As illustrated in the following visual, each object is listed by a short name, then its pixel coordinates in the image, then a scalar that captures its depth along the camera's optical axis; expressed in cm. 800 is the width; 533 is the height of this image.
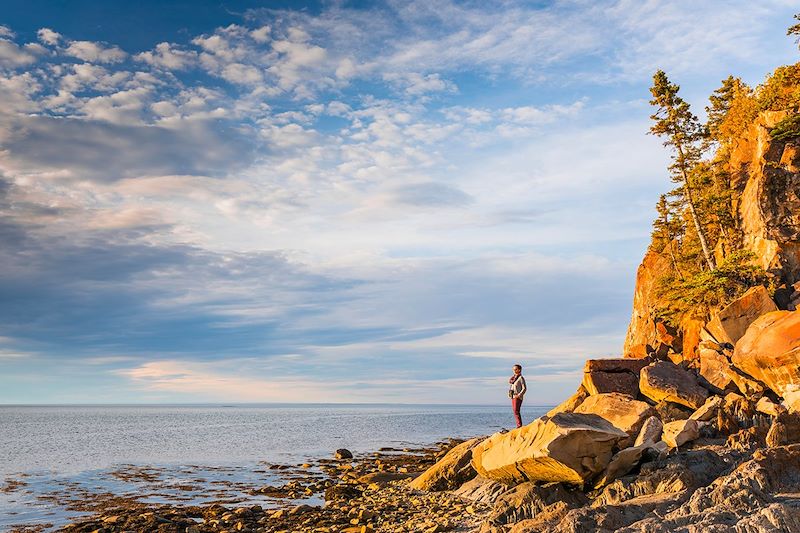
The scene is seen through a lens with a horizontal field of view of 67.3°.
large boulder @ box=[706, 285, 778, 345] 3544
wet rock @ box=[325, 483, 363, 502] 2443
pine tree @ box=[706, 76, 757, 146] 5416
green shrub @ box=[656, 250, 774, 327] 4131
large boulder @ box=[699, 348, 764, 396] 2989
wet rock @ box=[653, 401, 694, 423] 2617
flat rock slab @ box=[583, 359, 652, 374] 3191
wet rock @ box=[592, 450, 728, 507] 1448
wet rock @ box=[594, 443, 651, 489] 1581
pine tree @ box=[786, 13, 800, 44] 4475
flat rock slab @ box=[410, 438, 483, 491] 2239
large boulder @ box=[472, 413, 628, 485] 1557
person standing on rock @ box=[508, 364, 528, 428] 2572
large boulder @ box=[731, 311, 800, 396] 2642
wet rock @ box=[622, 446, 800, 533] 1091
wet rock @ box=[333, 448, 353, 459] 4344
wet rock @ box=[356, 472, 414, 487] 2698
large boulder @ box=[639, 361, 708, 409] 2681
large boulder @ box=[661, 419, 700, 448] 1795
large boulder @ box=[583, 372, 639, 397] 3056
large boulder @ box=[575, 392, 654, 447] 2273
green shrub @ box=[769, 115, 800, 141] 4181
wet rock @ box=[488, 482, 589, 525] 1527
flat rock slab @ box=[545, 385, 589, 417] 3146
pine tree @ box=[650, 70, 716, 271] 5012
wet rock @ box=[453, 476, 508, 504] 1897
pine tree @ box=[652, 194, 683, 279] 6256
